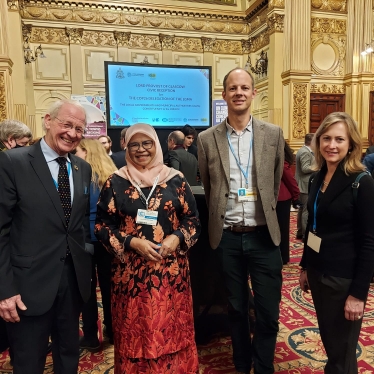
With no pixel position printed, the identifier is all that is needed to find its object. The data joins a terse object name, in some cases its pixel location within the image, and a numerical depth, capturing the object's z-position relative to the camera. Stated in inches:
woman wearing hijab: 70.0
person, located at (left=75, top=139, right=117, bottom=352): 96.3
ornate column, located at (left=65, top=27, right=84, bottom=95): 384.8
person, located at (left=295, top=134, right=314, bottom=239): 201.3
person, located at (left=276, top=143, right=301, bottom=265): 141.6
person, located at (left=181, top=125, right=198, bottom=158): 207.6
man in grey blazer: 79.3
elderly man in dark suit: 60.9
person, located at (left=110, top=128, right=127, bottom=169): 135.0
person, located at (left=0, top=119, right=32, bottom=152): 109.3
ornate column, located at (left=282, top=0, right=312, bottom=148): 362.6
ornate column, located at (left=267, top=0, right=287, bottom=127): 363.6
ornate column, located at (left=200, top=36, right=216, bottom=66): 421.4
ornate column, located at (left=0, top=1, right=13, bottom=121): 321.1
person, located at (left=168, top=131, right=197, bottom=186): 172.2
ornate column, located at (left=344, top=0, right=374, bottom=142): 369.4
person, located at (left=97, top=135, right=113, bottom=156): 146.3
